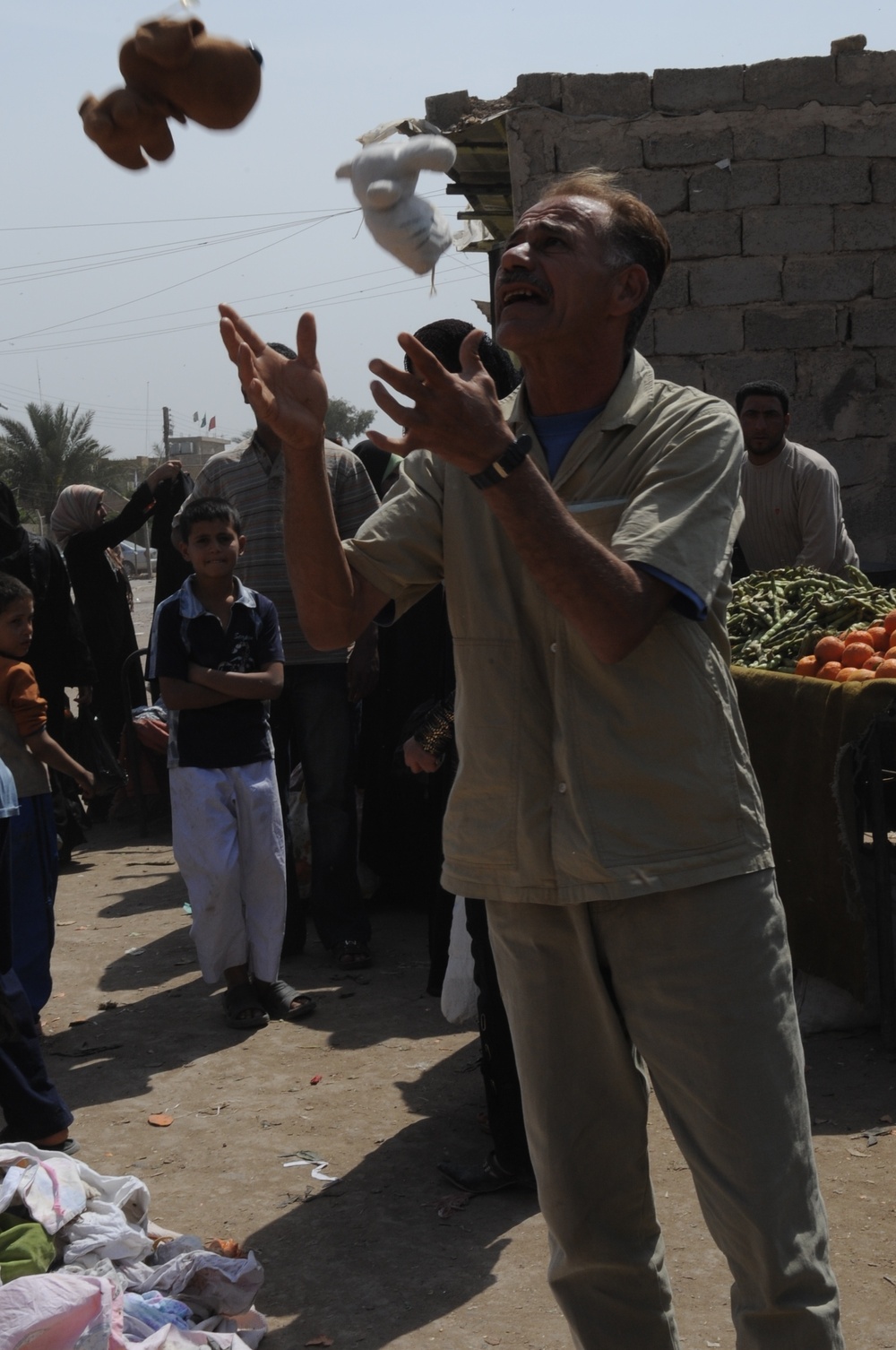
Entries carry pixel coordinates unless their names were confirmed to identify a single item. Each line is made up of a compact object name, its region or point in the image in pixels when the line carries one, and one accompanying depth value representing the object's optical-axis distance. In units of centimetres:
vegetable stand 479
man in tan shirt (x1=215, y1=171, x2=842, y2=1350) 218
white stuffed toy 283
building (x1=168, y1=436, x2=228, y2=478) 8862
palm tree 4619
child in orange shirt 482
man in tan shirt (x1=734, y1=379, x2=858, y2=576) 674
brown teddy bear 232
